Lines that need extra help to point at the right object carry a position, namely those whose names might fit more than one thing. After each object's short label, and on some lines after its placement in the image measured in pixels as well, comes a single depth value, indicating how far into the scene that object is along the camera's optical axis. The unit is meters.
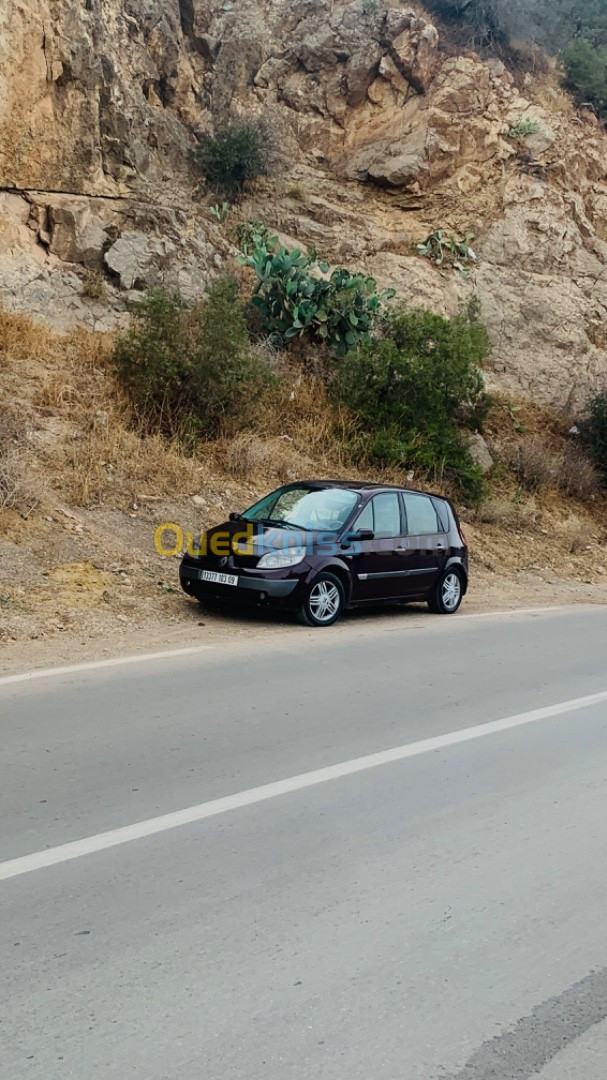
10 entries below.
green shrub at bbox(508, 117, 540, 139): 27.62
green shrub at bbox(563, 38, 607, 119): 29.91
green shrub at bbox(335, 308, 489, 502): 18.77
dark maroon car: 10.67
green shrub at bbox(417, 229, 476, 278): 25.33
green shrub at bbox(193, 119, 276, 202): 24.33
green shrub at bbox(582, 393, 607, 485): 21.81
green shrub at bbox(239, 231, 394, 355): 19.80
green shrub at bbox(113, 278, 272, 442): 16.73
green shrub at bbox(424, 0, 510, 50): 29.36
